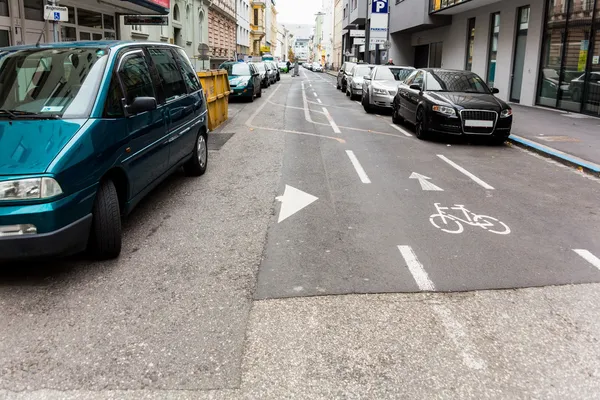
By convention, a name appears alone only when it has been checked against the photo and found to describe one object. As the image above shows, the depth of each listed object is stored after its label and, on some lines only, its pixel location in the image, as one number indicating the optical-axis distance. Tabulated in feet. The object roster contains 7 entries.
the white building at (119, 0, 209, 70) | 81.15
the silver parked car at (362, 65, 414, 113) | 57.31
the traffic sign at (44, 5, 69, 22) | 31.96
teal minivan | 12.81
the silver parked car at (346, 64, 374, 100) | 76.23
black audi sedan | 37.04
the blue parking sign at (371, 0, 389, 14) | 115.85
